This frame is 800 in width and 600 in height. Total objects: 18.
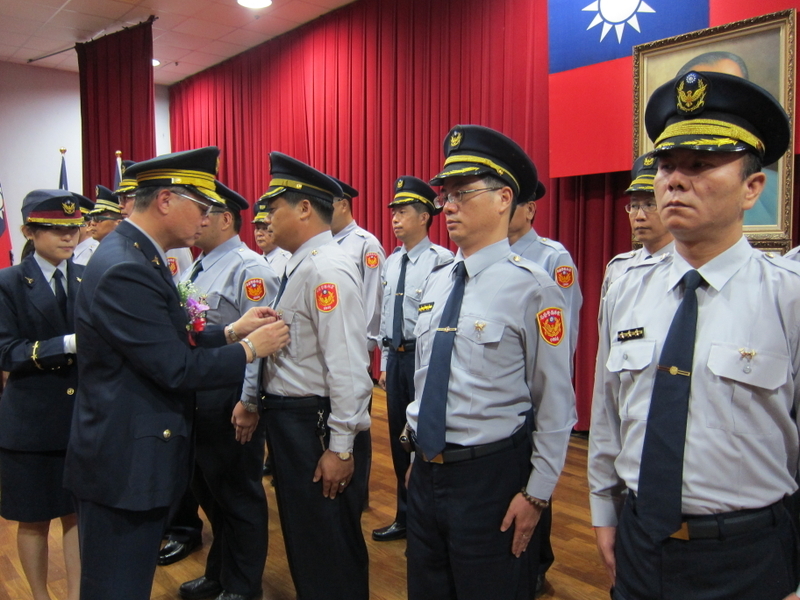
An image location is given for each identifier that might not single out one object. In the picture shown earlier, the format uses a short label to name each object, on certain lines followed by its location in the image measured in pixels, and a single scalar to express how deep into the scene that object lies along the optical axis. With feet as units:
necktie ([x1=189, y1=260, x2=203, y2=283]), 8.63
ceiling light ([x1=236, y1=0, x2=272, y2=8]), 19.51
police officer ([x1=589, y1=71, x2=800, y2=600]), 3.39
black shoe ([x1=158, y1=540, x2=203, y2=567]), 8.72
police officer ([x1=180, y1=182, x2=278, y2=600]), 7.44
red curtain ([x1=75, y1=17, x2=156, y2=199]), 21.43
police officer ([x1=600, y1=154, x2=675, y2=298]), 8.96
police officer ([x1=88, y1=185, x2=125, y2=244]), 12.85
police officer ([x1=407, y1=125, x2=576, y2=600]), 4.81
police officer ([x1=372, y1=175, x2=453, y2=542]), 9.81
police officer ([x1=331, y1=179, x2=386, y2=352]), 11.90
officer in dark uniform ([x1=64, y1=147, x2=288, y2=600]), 5.00
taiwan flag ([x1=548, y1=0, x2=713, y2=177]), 12.34
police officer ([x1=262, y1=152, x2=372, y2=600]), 6.01
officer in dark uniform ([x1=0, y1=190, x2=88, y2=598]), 6.69
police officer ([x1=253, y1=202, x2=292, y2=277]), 12.82
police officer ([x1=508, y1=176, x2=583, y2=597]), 9.73
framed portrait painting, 10.36
